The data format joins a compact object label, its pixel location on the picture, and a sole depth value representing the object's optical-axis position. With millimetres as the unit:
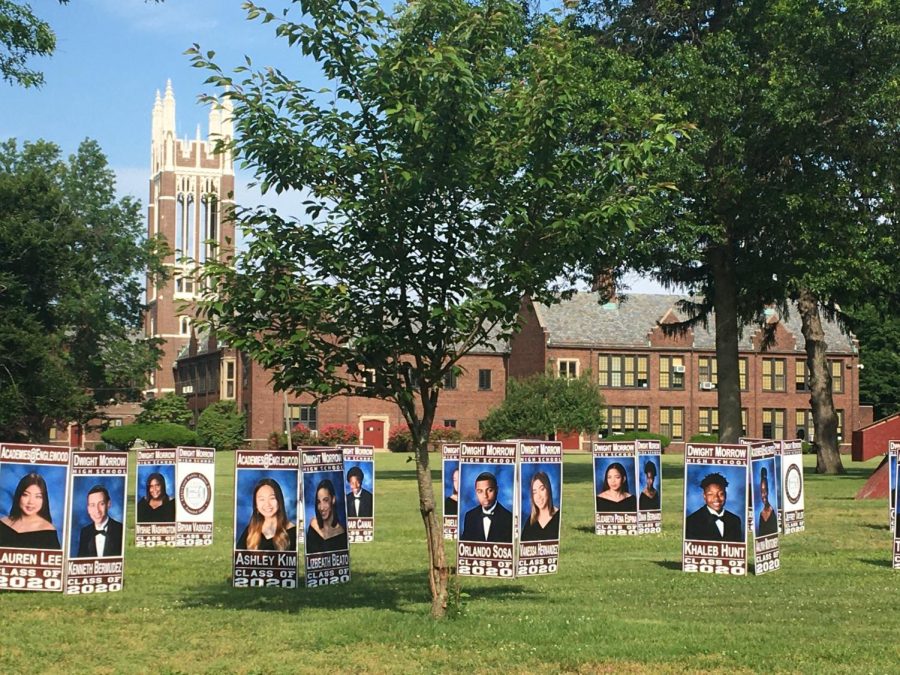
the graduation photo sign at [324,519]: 14961
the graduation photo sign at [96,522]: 14594
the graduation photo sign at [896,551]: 16625
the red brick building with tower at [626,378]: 85375
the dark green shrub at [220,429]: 81188
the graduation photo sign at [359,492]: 21188
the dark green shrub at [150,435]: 77875
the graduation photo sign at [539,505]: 15109
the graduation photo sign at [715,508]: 16141
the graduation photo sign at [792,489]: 19984
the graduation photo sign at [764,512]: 16266
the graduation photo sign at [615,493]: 21656
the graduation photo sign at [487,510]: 14961
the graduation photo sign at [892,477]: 17016
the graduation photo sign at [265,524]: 14938
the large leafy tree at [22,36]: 21297
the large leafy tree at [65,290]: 44250
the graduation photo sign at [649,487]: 21938
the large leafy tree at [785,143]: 33000
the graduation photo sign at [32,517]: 14438
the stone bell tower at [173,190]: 129625
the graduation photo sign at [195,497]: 20609
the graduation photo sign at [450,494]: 20531
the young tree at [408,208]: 12117
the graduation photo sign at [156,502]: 20469
